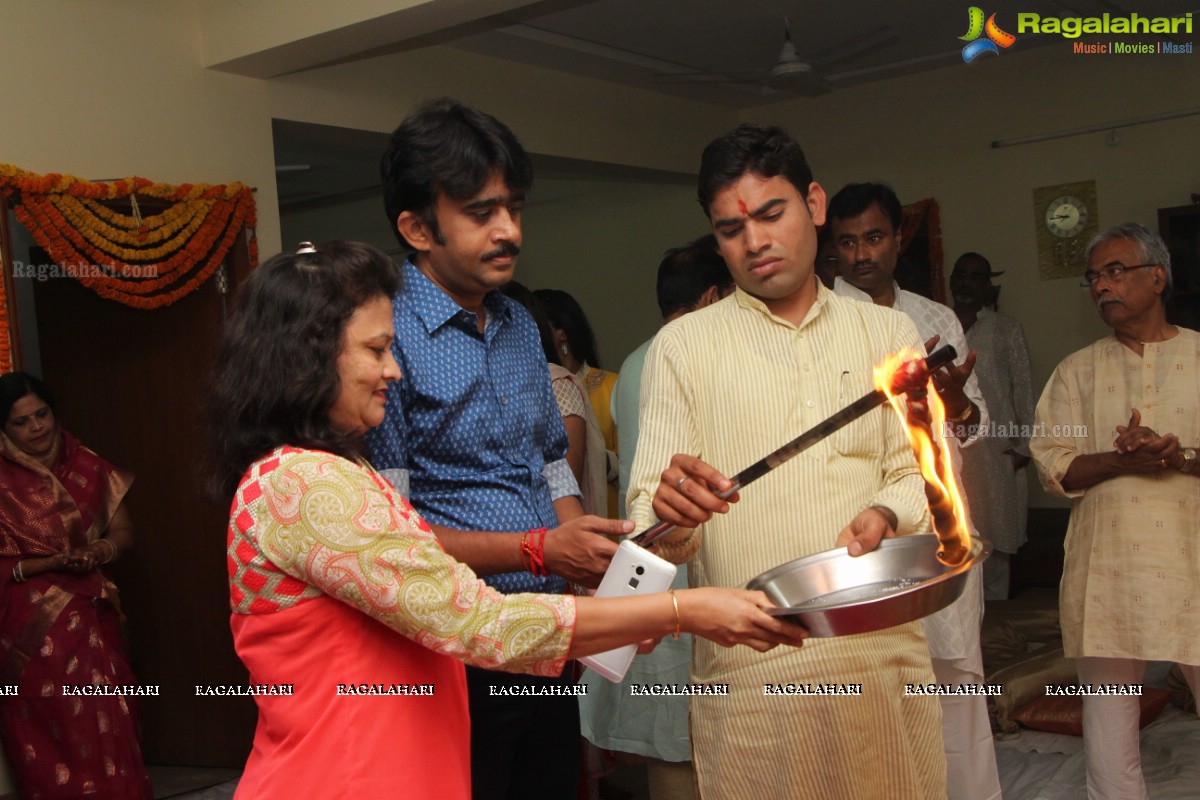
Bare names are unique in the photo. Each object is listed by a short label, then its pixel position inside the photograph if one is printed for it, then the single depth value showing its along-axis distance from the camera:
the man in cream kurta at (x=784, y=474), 1.80
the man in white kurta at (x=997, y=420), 6.13
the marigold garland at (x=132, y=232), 3.92
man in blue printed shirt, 1.73
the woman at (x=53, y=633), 3.95
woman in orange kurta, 1.32
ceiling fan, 5.02
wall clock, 6.57
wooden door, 4.75
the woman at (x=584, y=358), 4.09
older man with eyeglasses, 3.05
